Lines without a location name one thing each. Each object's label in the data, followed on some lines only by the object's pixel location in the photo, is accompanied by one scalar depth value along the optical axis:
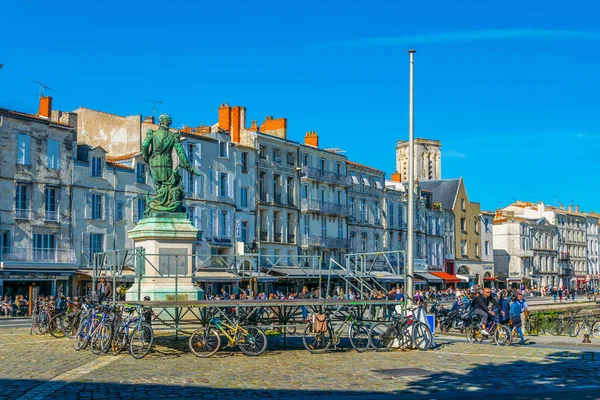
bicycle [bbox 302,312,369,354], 18.43
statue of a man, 21.88
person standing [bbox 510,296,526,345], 22.83
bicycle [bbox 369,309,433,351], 19.44
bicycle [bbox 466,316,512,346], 21.41
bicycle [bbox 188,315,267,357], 17.27
